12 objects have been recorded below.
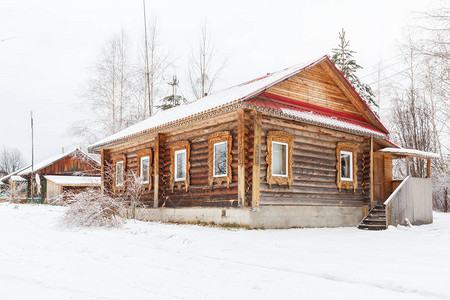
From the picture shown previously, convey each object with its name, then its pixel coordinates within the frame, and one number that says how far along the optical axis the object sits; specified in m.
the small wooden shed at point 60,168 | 39.66
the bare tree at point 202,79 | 29.67
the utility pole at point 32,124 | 40.33
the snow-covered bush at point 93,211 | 11.84
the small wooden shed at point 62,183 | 35.78
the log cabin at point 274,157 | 12.67
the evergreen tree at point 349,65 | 31.05
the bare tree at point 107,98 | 28.94
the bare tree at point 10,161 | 94.00
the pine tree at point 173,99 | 33.66
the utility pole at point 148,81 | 29.22
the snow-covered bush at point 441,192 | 25.94
